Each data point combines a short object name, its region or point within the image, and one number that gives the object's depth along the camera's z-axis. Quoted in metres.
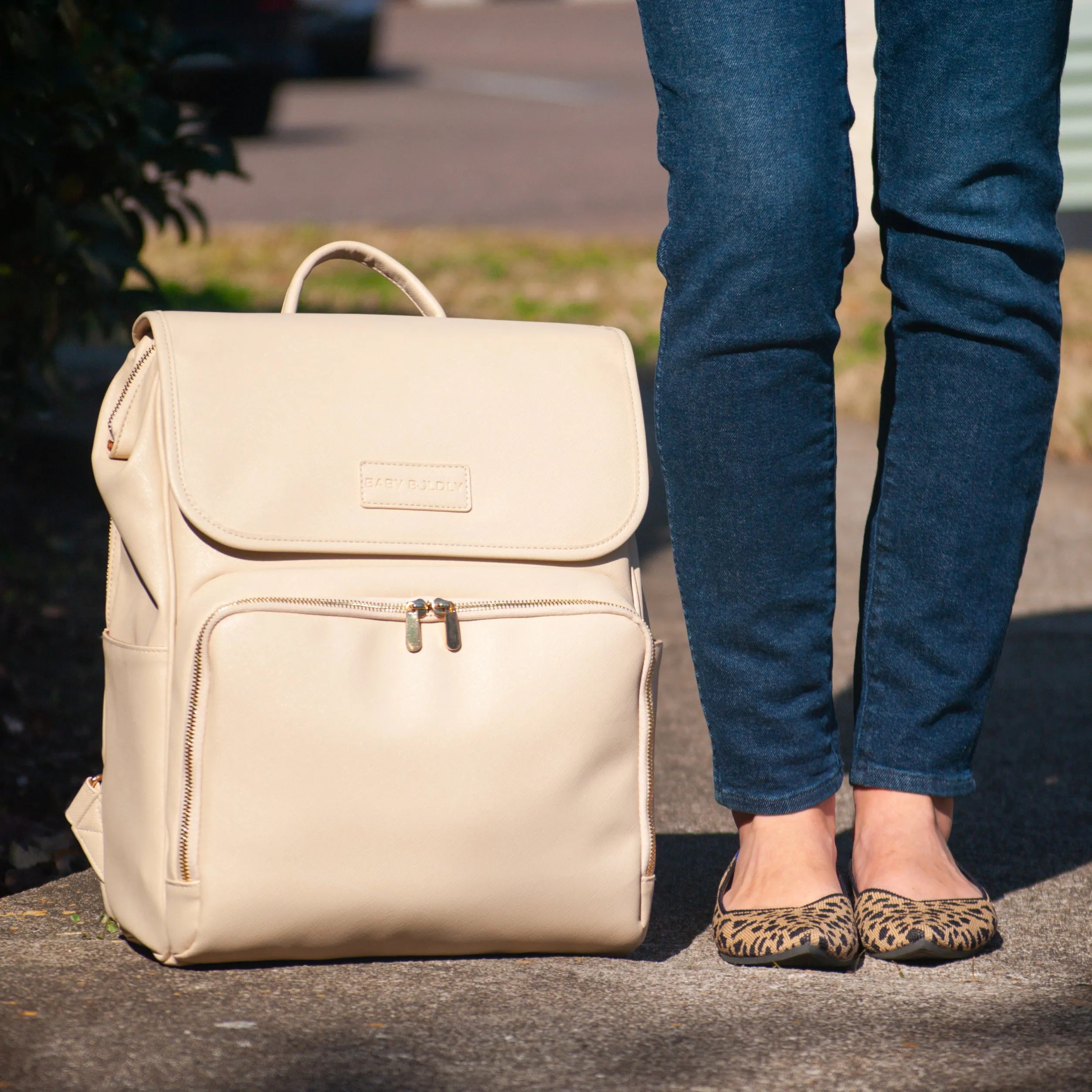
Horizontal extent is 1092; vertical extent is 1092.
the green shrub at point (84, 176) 4.75
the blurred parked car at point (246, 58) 23.78
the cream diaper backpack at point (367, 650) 2.84
